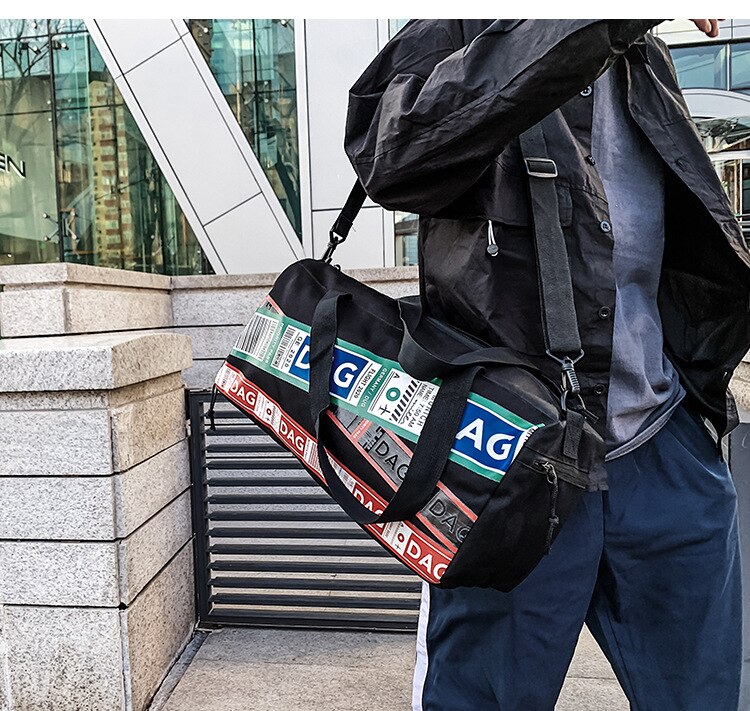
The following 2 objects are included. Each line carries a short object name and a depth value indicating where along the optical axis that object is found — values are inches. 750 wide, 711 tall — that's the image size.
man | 46.7
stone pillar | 84.9
